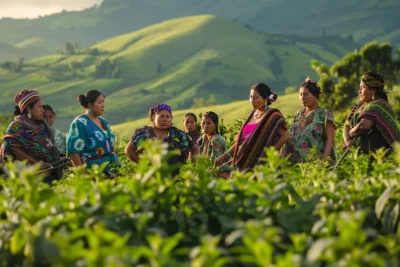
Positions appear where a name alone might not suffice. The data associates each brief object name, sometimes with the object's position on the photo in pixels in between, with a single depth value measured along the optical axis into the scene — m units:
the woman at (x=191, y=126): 10.84
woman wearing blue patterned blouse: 7.95
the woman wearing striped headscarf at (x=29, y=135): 8.39
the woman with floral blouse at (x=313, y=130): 8.43
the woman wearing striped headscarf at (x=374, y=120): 8.18
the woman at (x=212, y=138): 9.59
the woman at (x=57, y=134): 10.10
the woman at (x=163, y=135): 8.17
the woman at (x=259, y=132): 7.84
